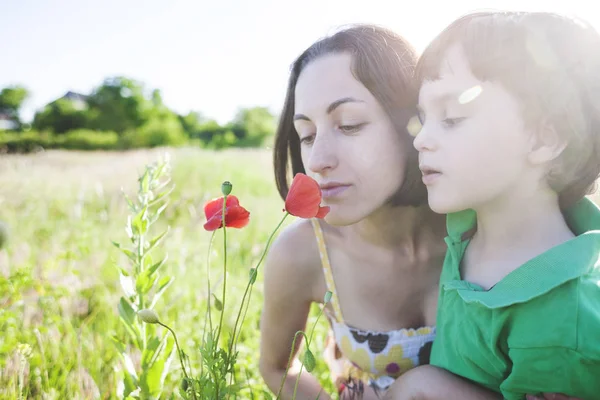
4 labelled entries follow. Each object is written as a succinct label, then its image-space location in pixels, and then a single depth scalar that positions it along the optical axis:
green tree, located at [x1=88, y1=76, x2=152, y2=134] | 49.53
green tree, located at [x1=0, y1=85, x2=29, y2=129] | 58.34
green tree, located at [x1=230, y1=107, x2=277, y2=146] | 56.56
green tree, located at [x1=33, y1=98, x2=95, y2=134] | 48.19
